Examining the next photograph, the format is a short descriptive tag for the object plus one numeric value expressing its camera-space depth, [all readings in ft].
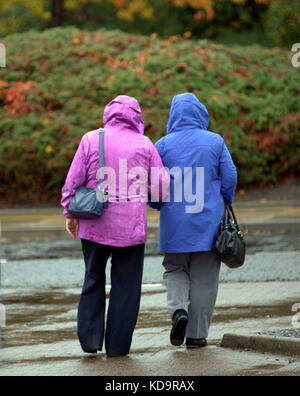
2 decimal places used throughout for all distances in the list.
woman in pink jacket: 44.16
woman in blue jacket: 45.34
